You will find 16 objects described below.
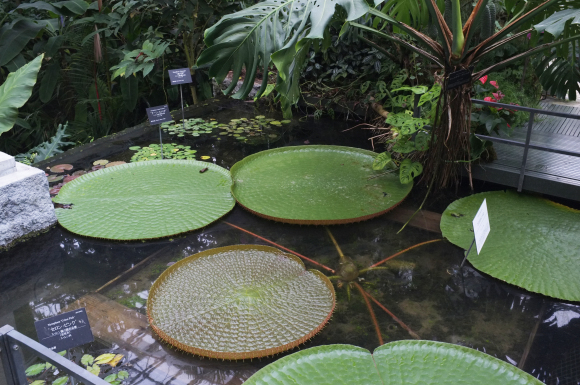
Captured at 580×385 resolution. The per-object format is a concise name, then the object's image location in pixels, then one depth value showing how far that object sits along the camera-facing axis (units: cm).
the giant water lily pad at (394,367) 174
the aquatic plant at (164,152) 396
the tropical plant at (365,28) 242
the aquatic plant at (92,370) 190
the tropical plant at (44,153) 410
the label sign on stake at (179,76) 439
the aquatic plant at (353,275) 224
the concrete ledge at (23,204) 276
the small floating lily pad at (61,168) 371
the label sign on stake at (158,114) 387
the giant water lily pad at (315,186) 304
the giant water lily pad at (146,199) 292
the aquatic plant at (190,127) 452
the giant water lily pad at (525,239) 242
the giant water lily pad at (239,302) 205
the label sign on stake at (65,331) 168
